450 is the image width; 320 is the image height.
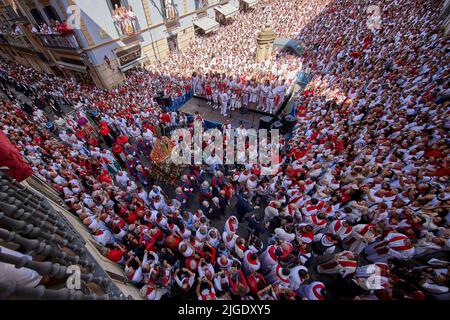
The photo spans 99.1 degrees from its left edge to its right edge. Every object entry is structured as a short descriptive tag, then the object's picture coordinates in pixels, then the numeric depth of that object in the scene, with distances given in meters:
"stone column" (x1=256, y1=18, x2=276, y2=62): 14.67
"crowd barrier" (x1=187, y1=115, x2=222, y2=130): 12.16
